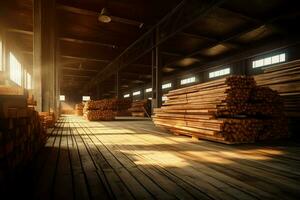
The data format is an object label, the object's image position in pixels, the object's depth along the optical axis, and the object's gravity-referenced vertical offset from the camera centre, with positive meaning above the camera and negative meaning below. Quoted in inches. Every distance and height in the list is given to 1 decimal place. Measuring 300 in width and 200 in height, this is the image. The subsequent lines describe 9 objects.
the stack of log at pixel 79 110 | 1084.8 -29.6
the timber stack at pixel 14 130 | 94.7 -13.7
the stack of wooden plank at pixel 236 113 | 232.4 -11.5
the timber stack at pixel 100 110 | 645.3 -18.3
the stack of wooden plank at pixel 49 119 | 350.3 -24.9
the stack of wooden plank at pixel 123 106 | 904.0 -10.2
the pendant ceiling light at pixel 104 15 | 450.9 +177.2
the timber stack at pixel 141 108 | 897.5 -18.7
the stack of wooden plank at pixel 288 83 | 298.4 +28.3
